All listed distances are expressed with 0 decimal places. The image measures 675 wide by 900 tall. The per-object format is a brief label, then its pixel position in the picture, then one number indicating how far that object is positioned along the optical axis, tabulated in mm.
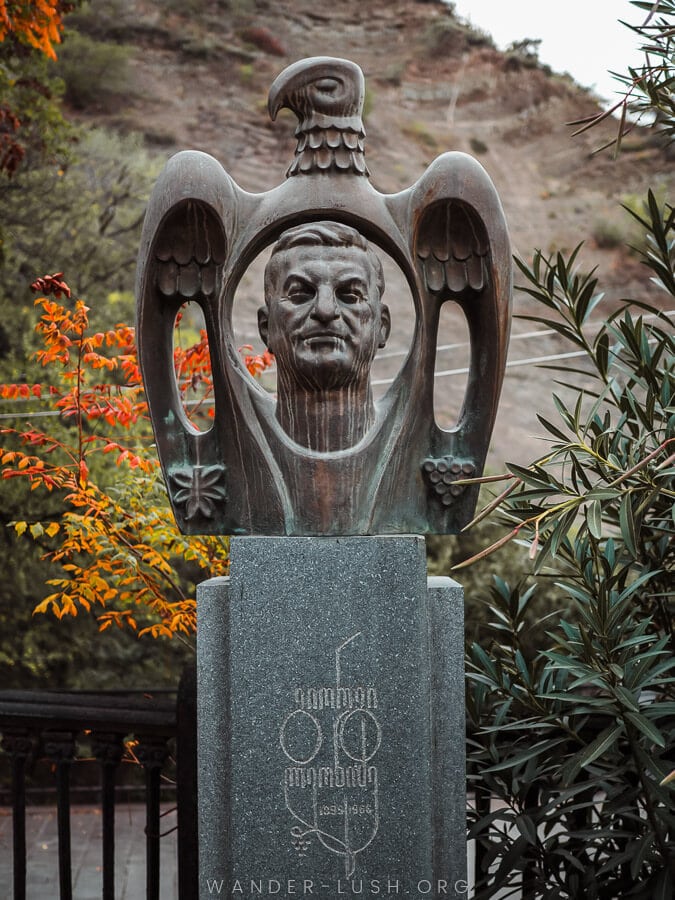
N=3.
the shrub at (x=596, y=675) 2891
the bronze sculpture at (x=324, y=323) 2850
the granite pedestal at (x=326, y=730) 2678
